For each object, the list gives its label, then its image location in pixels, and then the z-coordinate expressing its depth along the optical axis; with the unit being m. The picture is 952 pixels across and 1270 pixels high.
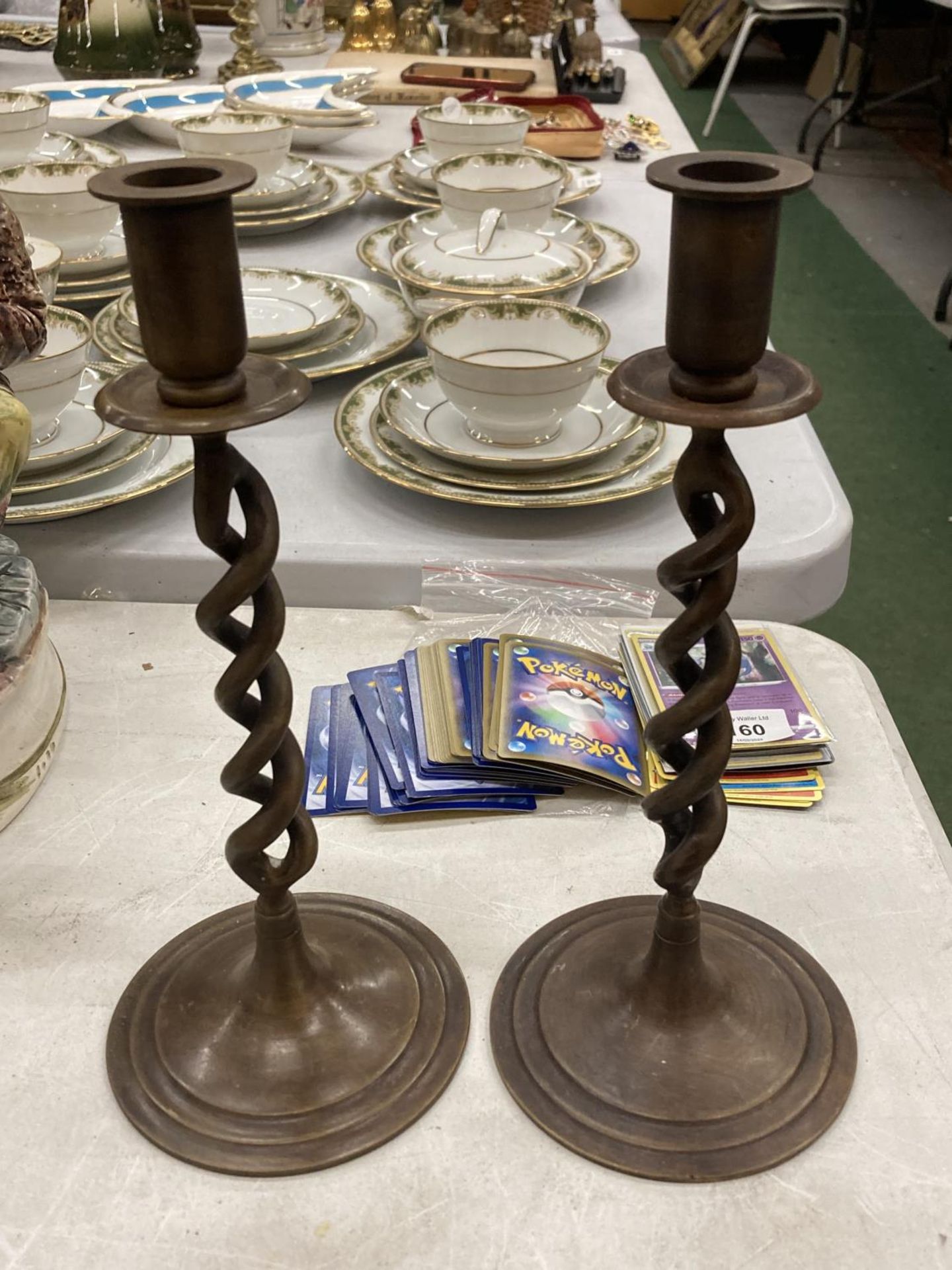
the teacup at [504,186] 1.20
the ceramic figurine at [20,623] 0.61
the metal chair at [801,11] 3.78
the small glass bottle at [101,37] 1.93
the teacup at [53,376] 0.81
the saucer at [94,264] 1.19
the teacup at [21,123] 1.37
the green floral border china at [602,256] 1.22
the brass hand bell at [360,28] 2.30
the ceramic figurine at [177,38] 2.08
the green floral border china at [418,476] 0.84
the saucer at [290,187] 1.39
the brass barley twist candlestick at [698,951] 0.40
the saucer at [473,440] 0.85
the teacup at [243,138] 1.34
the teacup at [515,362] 0.85
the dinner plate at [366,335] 1.03
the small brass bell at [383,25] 2.29
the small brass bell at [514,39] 2.23
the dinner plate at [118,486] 0.82
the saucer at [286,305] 1.04
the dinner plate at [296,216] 1.37
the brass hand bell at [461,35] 2.27
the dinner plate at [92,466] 0.83
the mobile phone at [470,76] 1.90
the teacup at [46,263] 0.93
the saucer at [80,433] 0.84
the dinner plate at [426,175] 1.46
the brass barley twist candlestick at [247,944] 0.41
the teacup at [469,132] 1.41
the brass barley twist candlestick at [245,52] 2.04
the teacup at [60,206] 1.15
